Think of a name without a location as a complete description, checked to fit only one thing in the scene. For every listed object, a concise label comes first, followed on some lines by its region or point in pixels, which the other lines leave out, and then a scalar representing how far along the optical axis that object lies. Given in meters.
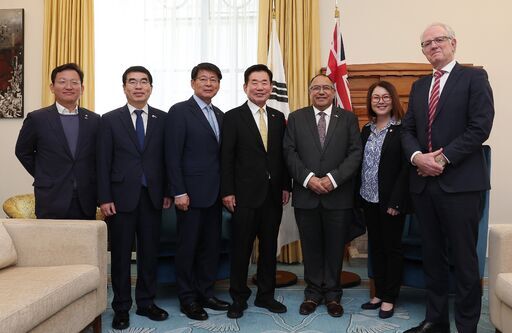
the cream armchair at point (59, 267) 2.09
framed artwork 4.82
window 4.76
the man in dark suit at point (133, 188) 2.72
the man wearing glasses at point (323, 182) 2.90
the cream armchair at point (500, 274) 2.28
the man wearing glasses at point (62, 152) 2.71
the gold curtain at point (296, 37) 4.54
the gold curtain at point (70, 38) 4.70
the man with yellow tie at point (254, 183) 2.88
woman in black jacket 2.85
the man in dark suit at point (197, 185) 2.84
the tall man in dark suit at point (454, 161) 2.33
